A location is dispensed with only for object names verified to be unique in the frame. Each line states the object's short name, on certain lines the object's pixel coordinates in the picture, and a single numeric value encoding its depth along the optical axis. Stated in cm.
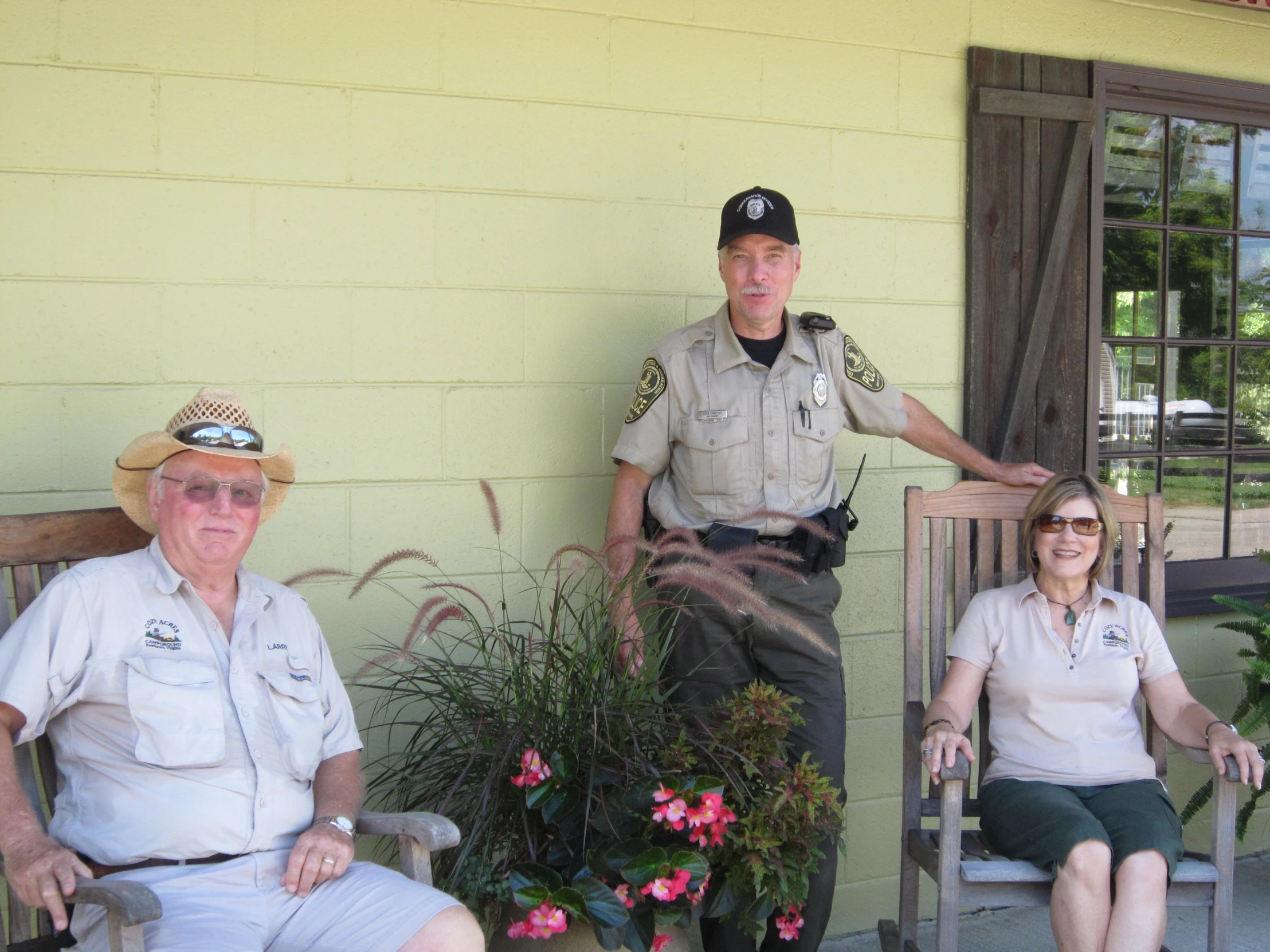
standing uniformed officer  279
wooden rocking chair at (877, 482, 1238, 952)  245
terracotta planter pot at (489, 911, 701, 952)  226
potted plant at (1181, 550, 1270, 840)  329
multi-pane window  382
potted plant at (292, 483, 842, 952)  221
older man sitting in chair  202
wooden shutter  343
